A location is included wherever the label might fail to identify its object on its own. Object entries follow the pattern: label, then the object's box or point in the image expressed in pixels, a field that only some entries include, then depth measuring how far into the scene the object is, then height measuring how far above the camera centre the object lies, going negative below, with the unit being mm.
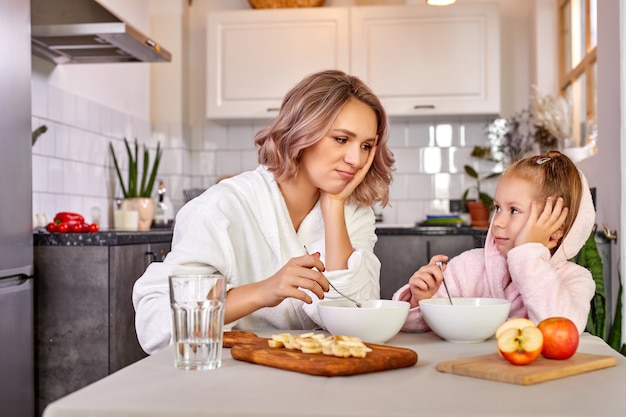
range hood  3420 +728
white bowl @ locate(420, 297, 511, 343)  1382 -207
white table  918 -239
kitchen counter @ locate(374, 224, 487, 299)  4316 -248
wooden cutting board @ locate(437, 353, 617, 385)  1055 -231
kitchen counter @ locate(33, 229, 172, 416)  3148 -423
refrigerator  2744 -47
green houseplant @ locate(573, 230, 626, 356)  2857 -361
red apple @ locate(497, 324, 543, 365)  1131 -206
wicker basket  5062 +1251
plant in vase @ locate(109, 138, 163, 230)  4523 +50
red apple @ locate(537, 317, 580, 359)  1185 -208
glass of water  1155 -178
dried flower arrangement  4539 +428
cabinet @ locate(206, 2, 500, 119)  4898 +907
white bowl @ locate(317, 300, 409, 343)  1351 -203
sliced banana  1138 -211
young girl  1658 -117
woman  1867 -5
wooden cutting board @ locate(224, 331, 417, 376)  1086 -223
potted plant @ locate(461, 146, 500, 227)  4992 +12
